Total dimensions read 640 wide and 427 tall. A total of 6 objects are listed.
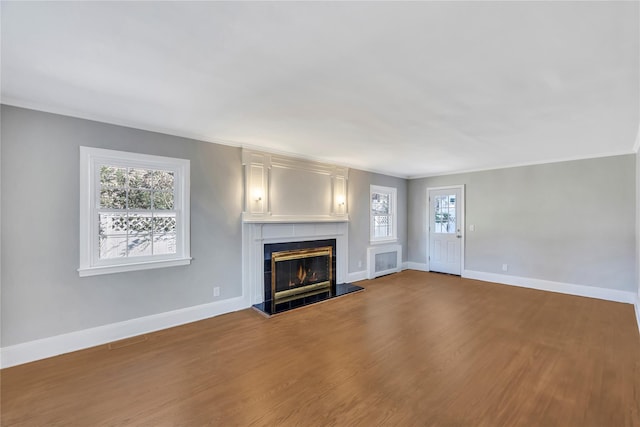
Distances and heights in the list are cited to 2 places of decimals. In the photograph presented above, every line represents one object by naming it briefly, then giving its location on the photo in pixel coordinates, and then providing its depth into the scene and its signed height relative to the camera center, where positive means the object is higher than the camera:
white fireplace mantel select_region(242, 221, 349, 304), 4.14 -0.46
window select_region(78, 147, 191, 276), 2.94 +0.02
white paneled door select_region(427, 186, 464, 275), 6.34 -0.41
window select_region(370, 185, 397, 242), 6.39 -0.05
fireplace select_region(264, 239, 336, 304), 4.41 -1.02
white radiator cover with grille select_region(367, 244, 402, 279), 6.08 -1.15
